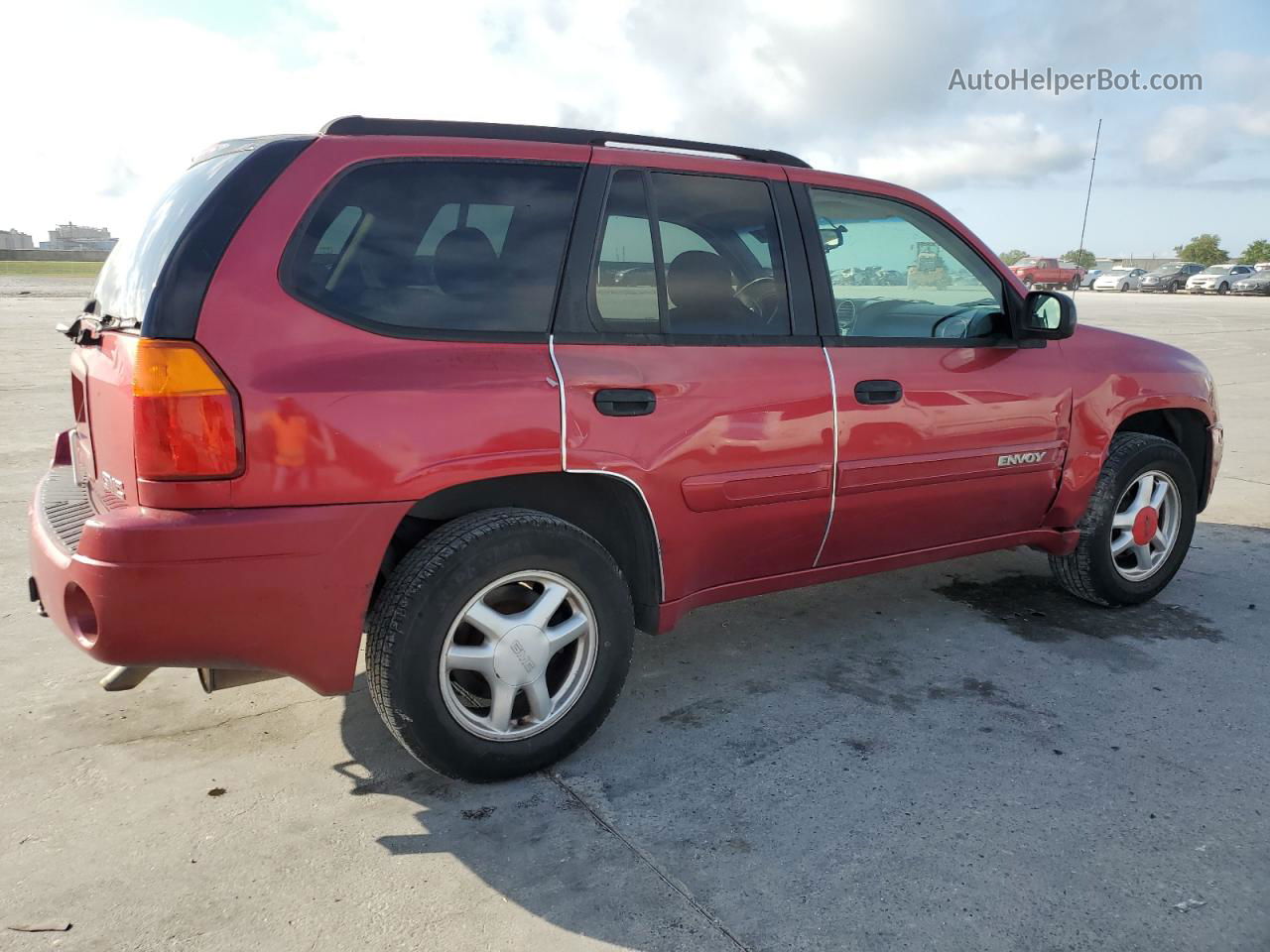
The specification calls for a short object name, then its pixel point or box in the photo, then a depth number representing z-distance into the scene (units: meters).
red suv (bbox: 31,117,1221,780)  2.35
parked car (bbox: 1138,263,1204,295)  45.56
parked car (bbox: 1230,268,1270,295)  41.62
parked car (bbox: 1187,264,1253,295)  42.78
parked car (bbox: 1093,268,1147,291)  46.62
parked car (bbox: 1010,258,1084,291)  31.96
